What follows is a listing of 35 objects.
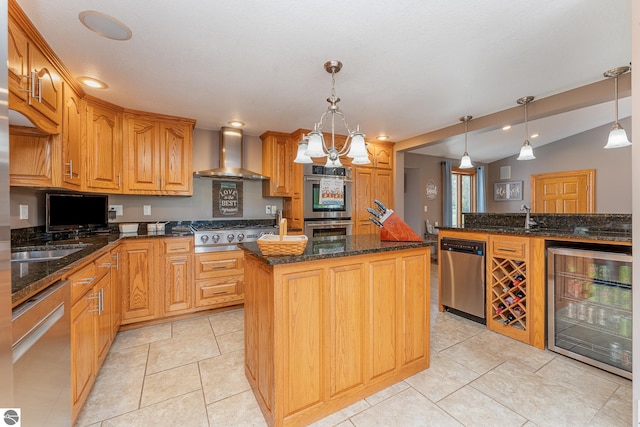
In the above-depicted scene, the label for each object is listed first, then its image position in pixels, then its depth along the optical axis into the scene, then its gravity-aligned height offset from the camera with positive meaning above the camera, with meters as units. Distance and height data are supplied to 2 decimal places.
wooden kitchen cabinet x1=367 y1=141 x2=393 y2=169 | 4.23 +0.95
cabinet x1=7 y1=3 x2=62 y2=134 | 1.46 +0.82
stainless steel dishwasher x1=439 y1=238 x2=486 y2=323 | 2.73 -0.69
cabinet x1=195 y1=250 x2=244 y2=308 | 2.99 -0.75
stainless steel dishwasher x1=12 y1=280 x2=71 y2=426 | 0.97 -0.58
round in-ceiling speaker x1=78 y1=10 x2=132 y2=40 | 1.51 +1.10
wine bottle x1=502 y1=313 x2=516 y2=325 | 2.53 -1.00
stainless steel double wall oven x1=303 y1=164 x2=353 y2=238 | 3.72 +0.11
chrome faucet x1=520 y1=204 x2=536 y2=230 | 2.81 -0.10
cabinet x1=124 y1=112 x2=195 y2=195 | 2.95 +0.67
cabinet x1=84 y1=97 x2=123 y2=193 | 2.58 +0.68
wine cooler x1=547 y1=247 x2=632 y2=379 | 1.96 -0.75
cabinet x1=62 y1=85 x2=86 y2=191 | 2.13 +0.60
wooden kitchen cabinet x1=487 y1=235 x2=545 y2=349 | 2.34 -0.71
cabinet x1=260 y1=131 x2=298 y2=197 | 3.75 +0.72
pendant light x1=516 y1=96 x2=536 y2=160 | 2.84 +0.69
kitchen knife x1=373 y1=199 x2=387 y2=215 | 2.10 +0.03
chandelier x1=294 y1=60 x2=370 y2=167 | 1.83 +0.46
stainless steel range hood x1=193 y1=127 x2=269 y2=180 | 3.51 +0.76
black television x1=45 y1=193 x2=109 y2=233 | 2.38 +0.01
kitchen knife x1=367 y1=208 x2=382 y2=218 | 2.11 -0.01
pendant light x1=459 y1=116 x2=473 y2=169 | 3.28 +0.73
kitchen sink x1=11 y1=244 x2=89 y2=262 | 1.80 -0.27
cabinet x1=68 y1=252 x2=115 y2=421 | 1.44 -0.68
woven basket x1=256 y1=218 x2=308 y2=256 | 1.44 -0.17
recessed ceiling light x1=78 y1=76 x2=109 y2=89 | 2.23 +1.11
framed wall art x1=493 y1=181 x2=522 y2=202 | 6.67 +0.56
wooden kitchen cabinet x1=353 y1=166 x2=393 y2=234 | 4.11 +0.32
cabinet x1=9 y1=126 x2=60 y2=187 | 1.88 +0.40
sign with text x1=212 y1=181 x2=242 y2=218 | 3.77 +0.20
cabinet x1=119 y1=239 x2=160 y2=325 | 2.65 -0.68
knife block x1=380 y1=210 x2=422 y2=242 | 2.01 -0.14
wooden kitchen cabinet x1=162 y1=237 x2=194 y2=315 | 2.84 -0.66
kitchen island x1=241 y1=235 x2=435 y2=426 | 1.42 -0.66
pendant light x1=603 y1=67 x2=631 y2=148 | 2.17 +0.69
